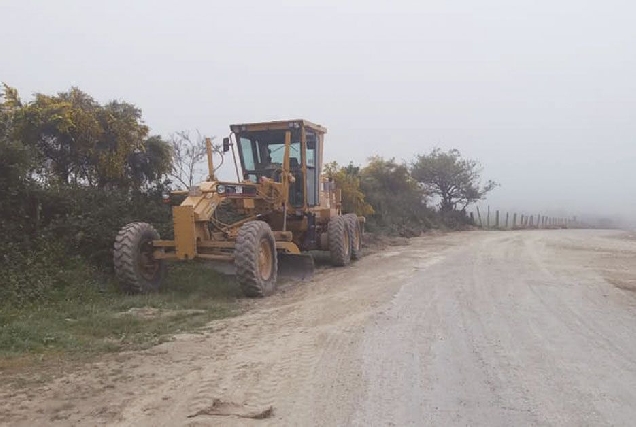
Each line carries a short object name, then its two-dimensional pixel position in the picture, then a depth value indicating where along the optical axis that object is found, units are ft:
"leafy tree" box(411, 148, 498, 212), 132.57
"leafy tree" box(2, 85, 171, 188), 36.47
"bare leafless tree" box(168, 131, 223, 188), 47.62
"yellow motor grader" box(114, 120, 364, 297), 30.35
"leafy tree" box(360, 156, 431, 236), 86.84
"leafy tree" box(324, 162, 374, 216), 73.31
